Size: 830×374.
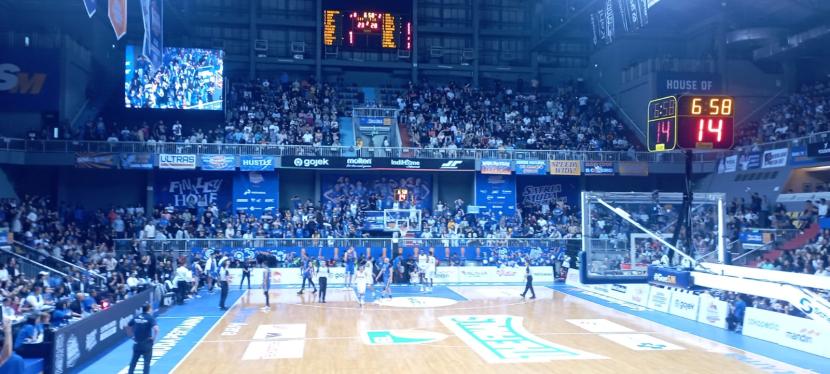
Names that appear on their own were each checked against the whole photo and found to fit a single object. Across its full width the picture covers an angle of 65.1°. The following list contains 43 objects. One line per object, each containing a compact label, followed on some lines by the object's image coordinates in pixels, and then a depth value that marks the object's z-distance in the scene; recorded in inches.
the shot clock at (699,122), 627.5
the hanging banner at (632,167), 1478.8
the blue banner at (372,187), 1507.1
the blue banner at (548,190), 1615.4
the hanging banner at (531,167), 1454.2
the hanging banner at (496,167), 1448.1
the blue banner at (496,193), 1507.1
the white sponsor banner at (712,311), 740.6
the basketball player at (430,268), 1109.7
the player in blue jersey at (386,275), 976.9
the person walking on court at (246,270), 1048.0
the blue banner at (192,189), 1443.2
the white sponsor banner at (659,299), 848.9
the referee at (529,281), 959.6
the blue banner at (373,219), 1386.6
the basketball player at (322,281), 922.1
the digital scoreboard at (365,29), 1588.3
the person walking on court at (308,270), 997.2
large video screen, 1392.7
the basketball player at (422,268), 1120.2
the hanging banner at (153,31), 788.6
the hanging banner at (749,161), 1336.1
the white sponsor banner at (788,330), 592.8
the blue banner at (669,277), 726.5
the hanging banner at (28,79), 1275.8
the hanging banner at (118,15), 677.3
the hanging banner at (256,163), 1357.0
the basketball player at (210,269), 1077.1
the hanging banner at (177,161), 1317.9
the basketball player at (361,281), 888.9
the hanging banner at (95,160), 1272.1
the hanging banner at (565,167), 1464.1
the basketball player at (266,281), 880.3
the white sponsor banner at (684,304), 791.7
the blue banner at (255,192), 1421.0
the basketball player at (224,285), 850.8
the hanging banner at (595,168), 1469.0
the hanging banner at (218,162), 1338.6
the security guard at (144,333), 461.1
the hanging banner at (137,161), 1294.3
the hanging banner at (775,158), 1259.8
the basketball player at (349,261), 1097.4
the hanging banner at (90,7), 651.1
